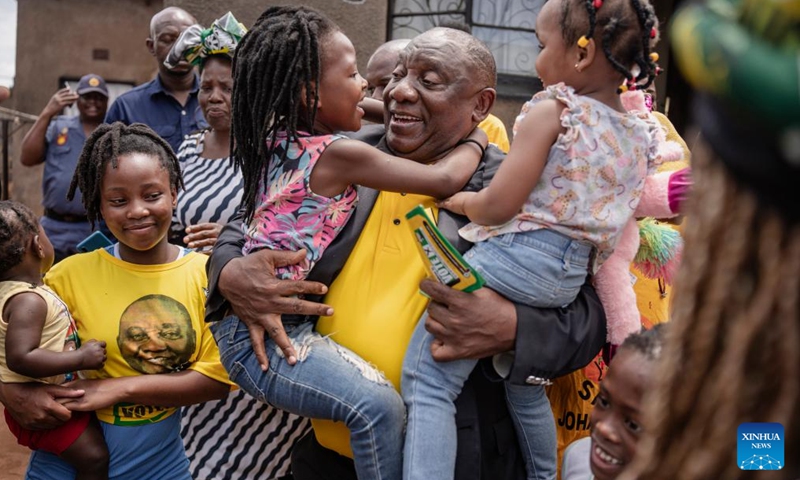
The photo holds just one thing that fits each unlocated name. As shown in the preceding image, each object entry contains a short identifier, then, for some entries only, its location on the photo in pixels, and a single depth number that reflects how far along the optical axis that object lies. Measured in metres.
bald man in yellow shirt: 2.03
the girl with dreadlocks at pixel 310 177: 2.01
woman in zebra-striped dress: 3.10
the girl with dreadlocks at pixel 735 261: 0.72
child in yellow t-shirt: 2.67
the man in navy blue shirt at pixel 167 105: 4.46
